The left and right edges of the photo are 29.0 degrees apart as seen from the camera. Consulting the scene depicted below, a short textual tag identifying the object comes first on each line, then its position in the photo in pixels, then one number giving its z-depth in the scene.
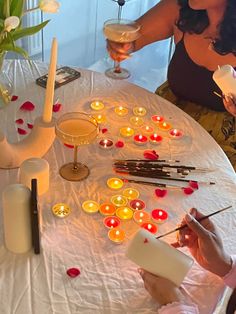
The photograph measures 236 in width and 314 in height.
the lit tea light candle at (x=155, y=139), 1.31
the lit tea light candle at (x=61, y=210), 1.03
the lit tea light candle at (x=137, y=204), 1.08
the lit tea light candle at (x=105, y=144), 1.26
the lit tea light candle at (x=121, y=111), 1.41
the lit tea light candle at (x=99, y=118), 1.37
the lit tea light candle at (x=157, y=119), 1.40
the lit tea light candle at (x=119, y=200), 1.08
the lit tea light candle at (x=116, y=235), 0.99
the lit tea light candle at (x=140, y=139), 1.29
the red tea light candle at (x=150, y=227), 1.03
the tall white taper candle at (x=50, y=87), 0.99
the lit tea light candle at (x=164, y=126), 1.37
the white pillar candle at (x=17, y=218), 0.88
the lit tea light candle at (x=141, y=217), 1.05
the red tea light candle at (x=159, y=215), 1.06
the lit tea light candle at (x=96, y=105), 1.41
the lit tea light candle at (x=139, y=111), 1.42
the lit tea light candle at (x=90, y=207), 1.05
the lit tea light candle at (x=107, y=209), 1.05
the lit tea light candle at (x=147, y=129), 1.35
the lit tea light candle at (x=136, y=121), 1.37
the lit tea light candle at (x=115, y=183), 1.13
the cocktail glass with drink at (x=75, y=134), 1.07
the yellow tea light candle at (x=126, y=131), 1.32
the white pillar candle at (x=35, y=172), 1.03
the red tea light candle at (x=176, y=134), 1.34
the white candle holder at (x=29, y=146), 1.09
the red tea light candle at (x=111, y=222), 1.03
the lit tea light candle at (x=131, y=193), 1.11
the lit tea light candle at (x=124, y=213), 1.05
